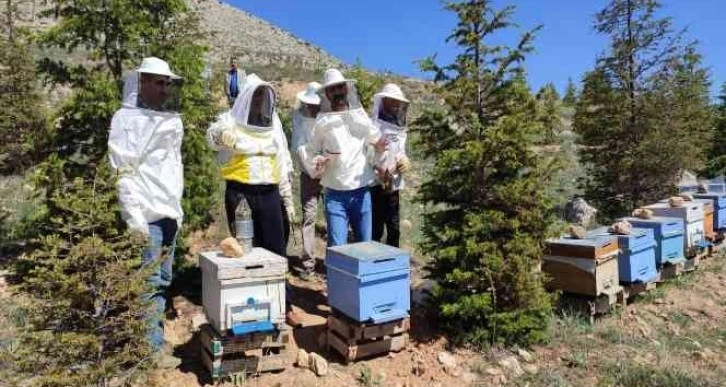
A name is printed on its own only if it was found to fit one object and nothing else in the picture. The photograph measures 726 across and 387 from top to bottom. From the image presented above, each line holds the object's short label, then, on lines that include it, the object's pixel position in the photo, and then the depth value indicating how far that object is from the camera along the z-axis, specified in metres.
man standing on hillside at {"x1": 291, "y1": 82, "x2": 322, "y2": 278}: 6.57
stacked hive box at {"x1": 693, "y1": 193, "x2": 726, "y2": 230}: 8.98
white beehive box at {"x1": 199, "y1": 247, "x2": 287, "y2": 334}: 3.96
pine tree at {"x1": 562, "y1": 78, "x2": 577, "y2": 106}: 63.02
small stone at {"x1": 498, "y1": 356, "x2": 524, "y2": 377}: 4.90
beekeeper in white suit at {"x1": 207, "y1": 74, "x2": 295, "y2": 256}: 4.79
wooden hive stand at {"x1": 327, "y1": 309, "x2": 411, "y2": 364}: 4.58
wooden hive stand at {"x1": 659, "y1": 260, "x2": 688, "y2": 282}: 7.43
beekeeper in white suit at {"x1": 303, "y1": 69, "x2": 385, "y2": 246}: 5.38
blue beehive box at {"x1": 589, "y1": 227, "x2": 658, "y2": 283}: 6.35
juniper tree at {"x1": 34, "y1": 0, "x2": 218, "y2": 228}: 5.20
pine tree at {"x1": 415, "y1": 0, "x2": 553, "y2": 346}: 5.15
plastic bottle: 4.50
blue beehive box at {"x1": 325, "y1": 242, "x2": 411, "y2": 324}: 4.40
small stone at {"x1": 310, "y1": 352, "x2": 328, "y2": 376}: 4.41
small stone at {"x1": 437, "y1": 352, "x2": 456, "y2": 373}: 4.82
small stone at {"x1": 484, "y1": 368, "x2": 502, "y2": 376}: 4.82
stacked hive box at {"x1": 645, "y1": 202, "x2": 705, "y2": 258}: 7.88
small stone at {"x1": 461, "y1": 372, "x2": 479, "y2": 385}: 4.70
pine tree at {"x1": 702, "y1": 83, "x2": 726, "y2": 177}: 19.30
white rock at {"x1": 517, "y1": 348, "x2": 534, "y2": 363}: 5.16
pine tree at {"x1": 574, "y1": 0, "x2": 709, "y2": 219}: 11.38
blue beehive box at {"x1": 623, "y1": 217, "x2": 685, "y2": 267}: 7.07
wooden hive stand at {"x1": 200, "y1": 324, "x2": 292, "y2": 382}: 4.08
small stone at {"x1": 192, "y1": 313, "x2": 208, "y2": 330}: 4.78
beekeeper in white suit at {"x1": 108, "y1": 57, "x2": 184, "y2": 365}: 4.06
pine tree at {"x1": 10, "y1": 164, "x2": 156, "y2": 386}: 2.96
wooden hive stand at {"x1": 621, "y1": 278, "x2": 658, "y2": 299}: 6.52
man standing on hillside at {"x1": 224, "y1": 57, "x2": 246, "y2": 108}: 7.43
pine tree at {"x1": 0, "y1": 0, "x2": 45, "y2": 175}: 7.27
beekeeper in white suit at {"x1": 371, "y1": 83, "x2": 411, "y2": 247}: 5.68
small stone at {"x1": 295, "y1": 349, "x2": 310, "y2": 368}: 4.51
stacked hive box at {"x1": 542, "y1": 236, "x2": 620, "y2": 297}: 5.94
